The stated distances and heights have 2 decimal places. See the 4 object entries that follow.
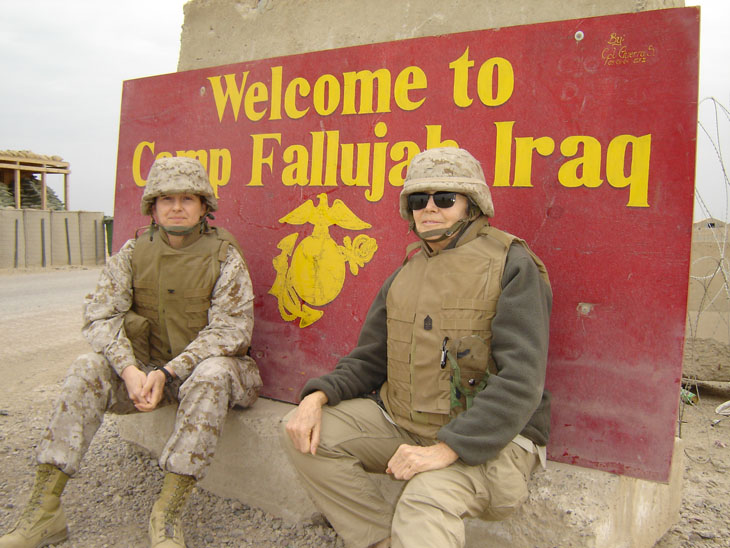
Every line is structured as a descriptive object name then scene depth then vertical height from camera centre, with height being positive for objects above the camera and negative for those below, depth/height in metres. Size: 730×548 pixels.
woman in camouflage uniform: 2.23 -0.51
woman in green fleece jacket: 1.75 -0.50
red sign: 2.12 +0.25
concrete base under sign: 2.01 -1.01
